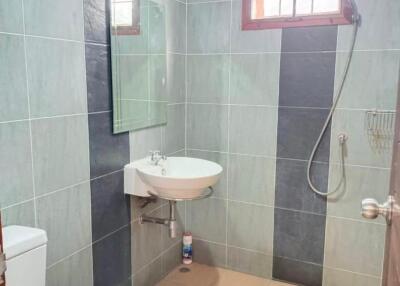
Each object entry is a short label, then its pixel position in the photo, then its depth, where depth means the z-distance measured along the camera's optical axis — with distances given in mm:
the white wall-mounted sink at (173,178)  2096
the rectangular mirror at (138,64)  2170
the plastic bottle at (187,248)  3002
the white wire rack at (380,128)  2344
